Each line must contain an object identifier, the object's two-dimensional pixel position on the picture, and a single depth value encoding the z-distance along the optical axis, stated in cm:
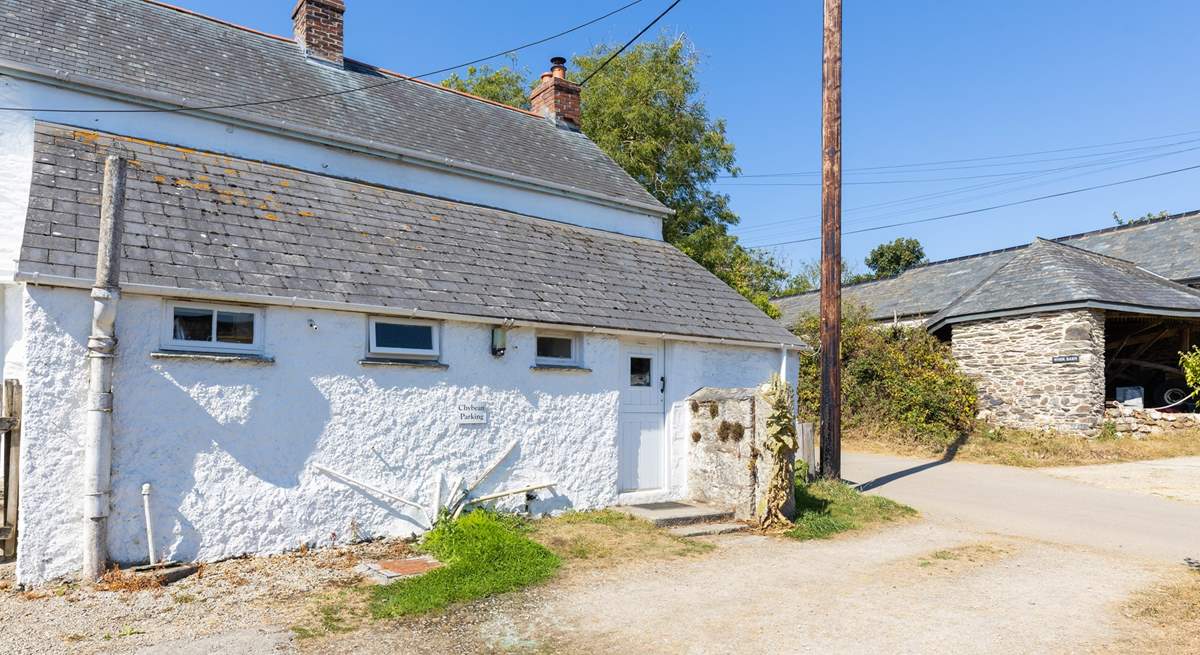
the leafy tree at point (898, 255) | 5188
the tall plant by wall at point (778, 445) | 959
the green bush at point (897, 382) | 1914
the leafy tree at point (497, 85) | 2992
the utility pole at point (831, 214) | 1218
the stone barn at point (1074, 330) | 1828
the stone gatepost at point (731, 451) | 985
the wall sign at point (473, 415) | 895
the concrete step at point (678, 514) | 965
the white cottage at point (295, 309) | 687
